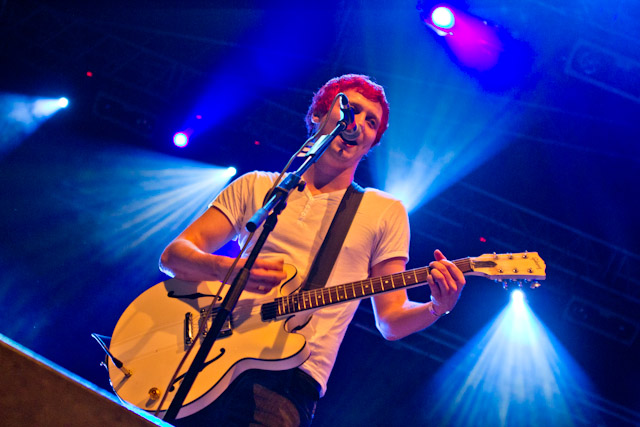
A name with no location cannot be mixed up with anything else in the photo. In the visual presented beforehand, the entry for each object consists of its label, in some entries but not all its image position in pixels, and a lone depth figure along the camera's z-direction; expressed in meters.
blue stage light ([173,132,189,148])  7.45
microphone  2.59
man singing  2.41
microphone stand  1.81
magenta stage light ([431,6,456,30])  5.51
